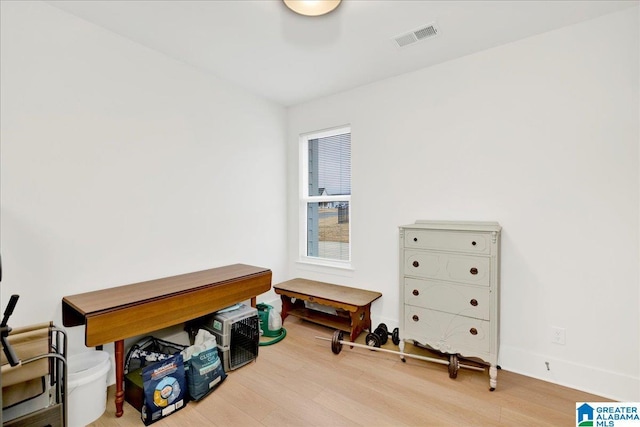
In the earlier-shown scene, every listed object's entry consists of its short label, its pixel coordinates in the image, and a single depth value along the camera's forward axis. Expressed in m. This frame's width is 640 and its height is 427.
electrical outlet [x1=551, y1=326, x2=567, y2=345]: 2.22
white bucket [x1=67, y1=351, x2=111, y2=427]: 1.76
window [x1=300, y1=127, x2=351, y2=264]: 3.49
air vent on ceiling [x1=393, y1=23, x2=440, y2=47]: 2.19
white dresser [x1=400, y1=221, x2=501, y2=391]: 2.20
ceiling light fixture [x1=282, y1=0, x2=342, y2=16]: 1.84
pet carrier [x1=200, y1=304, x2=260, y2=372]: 2.38
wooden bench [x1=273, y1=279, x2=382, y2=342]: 2.85
